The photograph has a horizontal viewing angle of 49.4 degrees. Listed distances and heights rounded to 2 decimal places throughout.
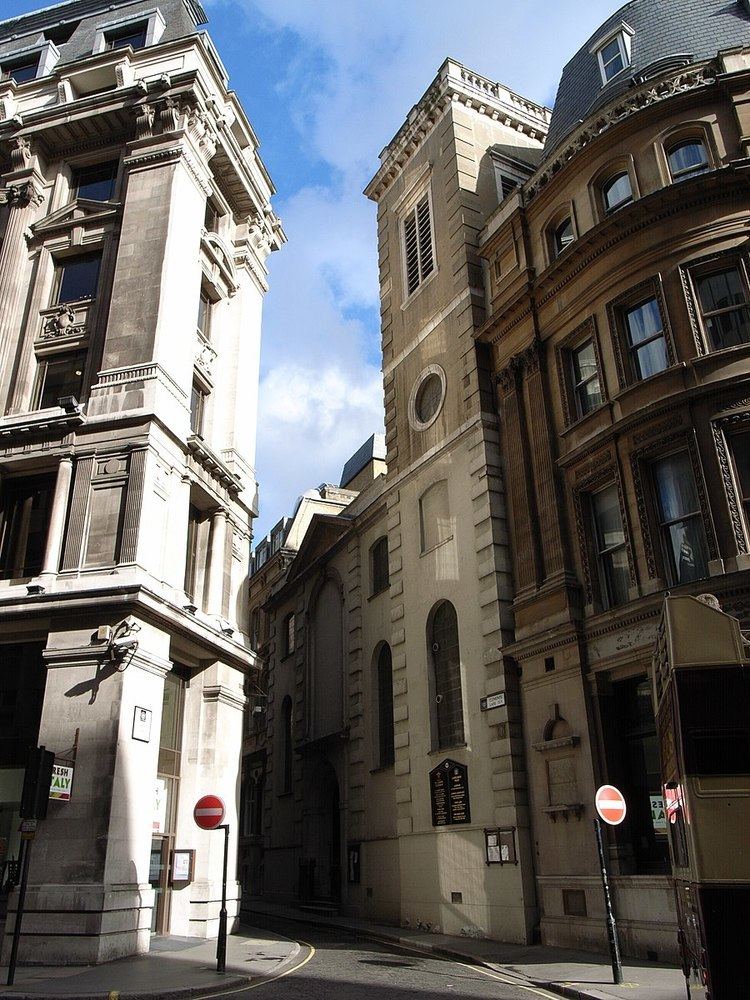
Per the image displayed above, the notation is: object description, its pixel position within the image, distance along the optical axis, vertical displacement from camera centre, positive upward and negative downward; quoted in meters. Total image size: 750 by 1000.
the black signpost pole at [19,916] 12.97 -0.65
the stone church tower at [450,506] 20.36 +9.85
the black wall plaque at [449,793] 21.34 +1.66
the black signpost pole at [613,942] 12.69 -1.25
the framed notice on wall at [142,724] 18.08 +2.98
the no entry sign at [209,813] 14.62 +0.89
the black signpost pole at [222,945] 14.05 -1.23
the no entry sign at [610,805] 13.25 +0.77
